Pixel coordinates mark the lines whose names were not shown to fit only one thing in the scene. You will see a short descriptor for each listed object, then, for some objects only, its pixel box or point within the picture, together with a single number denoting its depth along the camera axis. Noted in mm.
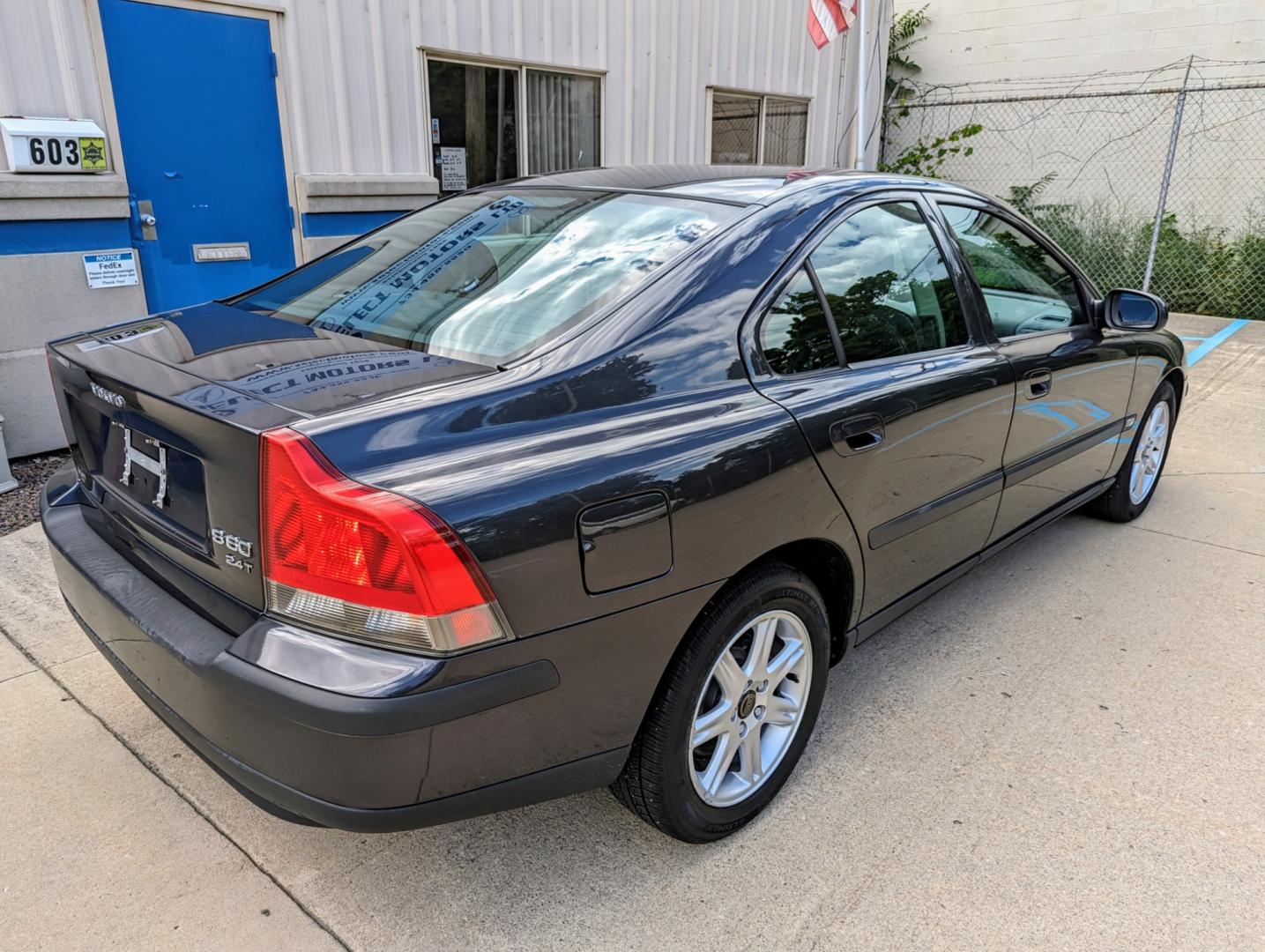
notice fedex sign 5047
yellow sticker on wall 4863
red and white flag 8515
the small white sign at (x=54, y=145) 4625
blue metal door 5117
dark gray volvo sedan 1680
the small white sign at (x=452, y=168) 6855
